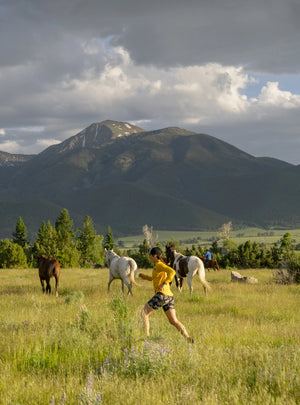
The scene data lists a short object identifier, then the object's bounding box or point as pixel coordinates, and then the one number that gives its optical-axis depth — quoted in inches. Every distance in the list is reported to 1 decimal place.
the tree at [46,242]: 2558.3
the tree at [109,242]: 3690.9
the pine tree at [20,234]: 3420.5
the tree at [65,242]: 2034.9
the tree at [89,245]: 3125.0
